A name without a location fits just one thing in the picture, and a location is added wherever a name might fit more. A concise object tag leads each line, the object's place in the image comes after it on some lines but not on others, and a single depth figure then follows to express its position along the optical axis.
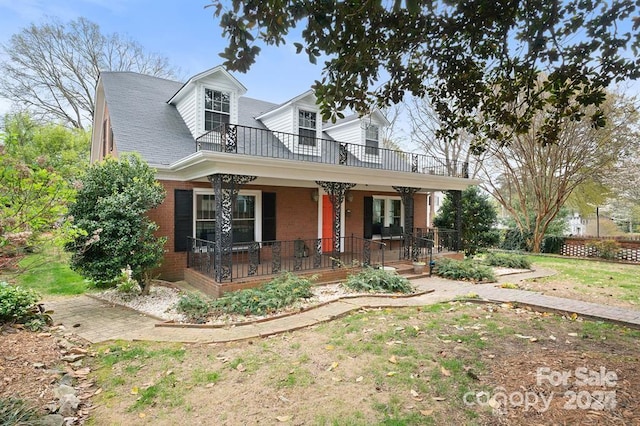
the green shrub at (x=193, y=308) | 6.00
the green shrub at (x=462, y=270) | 9.43
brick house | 8.13
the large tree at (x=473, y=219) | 14.65
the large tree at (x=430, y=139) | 20.58
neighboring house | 40.74
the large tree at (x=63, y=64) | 19.64
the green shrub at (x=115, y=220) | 6.97
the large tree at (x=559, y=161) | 15.60
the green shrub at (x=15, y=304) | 5.03
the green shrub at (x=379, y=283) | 7.81
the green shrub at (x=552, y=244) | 17.50
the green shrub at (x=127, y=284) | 7.41
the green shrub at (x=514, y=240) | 18.80
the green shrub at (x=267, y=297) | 6.29
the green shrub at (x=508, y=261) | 11.88
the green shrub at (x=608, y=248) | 14.80
